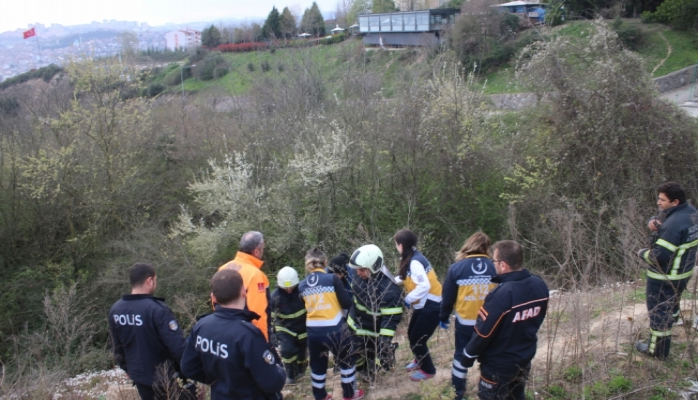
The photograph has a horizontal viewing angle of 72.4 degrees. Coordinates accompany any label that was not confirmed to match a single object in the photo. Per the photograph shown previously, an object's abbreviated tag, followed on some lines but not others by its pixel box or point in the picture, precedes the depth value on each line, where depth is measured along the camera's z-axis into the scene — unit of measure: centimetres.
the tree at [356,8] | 5129
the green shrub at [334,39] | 3763
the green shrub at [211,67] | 3700
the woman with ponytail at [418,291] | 458
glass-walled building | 3462
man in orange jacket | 427
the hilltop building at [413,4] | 5195
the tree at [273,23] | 4293
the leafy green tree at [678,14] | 2383
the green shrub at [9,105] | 1945
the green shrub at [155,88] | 3688
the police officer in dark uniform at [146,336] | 383
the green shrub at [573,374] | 451
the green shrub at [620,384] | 425
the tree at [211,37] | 5222
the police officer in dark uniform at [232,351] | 308
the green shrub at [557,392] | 430
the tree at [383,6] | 4916
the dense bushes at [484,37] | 2747
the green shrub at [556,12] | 2611
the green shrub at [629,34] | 2434
